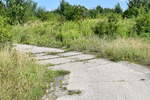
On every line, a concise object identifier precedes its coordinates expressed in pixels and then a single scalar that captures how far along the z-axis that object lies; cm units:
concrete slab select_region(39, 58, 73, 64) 1221
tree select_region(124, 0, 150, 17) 2732
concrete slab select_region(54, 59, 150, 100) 673
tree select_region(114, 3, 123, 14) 4919
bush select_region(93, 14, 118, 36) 2039
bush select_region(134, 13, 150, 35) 1993
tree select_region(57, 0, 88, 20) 3071
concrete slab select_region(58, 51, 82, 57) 1449
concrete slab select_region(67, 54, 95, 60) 1339
